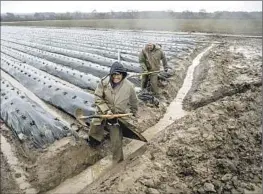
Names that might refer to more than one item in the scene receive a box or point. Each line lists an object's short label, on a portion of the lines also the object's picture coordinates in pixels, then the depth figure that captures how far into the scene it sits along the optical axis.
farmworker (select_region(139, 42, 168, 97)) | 4.66
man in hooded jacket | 2.82
